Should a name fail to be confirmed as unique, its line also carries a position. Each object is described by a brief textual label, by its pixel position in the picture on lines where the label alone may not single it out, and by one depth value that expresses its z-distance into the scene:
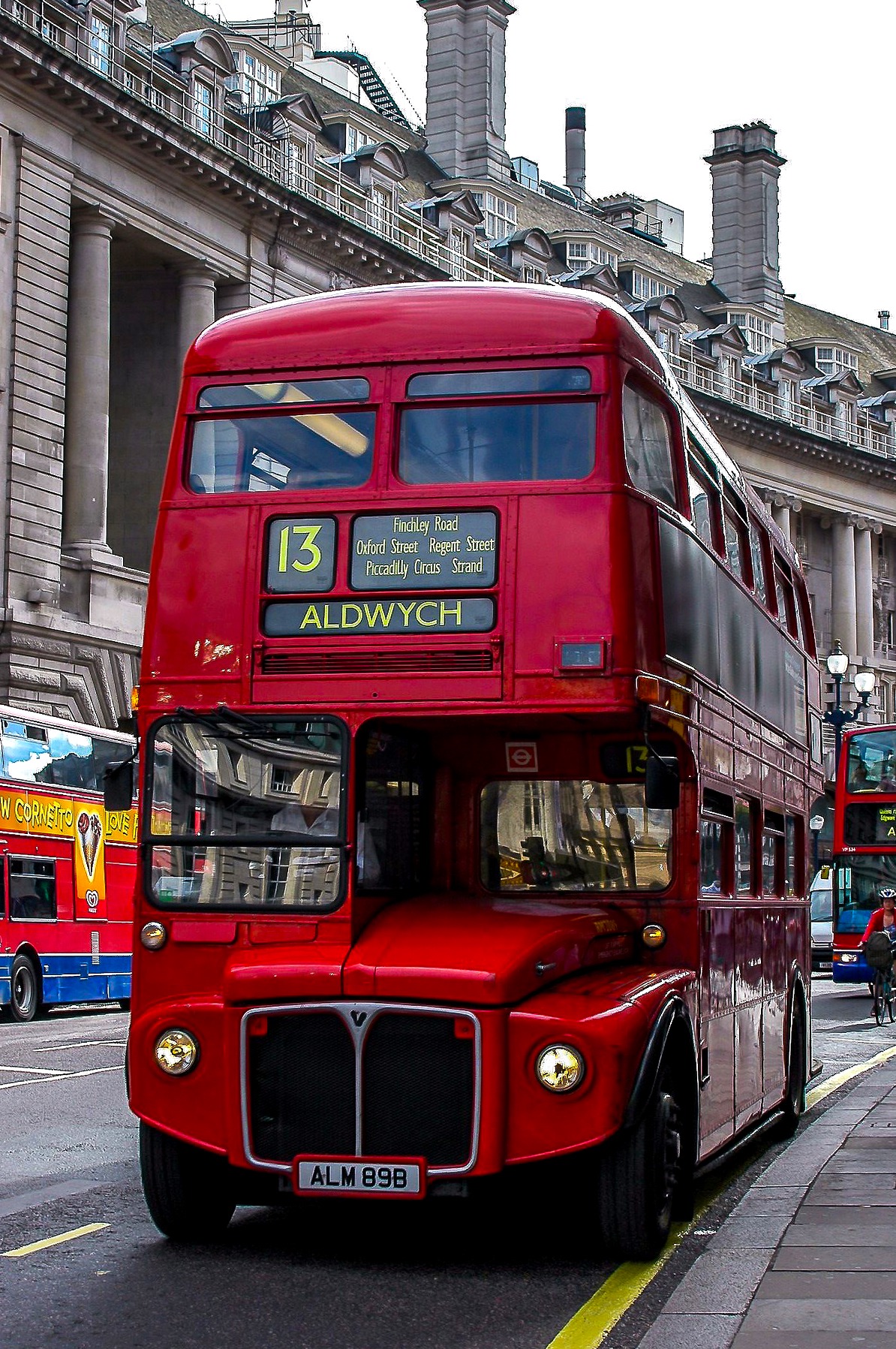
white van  41.31
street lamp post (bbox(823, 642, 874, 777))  36.19
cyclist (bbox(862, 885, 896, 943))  26.17
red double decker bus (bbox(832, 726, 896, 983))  31.06
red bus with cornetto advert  25.94
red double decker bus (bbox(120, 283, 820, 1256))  7.33
